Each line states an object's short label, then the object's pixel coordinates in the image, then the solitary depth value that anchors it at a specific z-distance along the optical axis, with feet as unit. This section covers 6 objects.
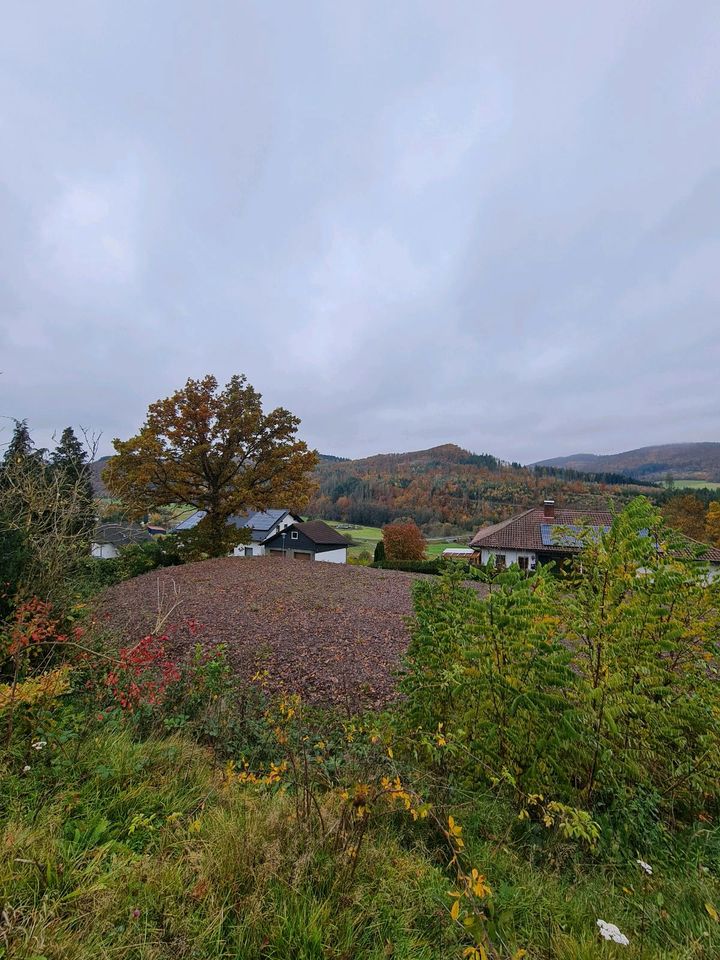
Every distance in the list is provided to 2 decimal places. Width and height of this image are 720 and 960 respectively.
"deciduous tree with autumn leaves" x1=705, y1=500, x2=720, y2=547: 85.61
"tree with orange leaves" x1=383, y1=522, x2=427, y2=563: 92.63
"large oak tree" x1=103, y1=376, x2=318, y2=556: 43.39
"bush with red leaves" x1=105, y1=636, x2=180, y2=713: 12.14
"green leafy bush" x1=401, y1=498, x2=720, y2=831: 7.93
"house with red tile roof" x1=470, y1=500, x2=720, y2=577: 72.28
